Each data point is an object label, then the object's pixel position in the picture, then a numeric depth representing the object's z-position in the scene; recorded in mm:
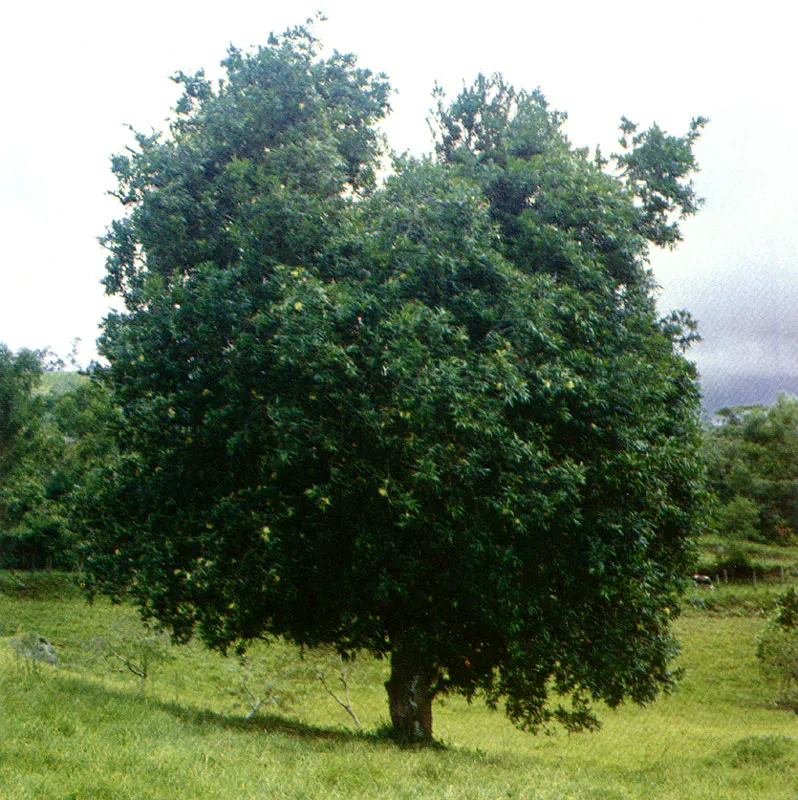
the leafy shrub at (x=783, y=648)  39719
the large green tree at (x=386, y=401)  14039
